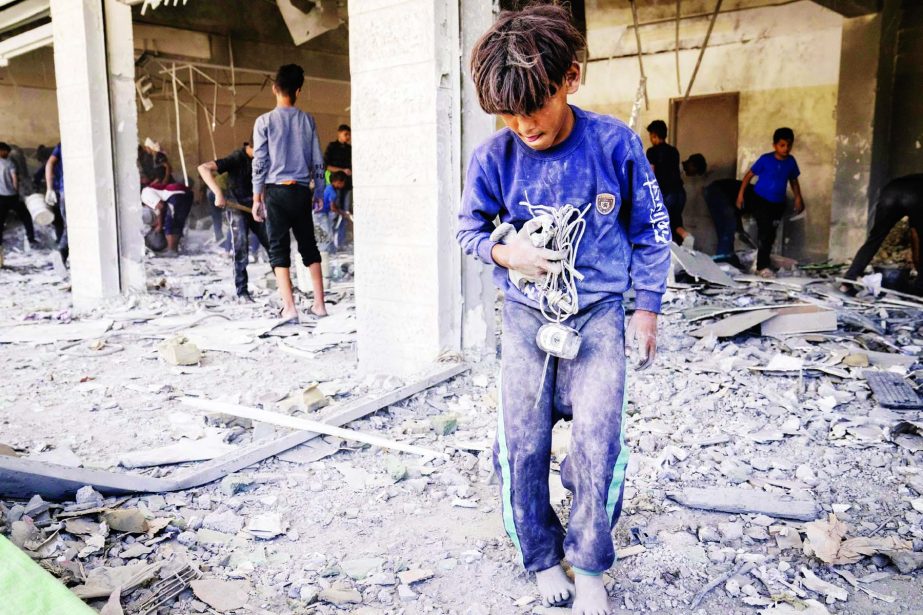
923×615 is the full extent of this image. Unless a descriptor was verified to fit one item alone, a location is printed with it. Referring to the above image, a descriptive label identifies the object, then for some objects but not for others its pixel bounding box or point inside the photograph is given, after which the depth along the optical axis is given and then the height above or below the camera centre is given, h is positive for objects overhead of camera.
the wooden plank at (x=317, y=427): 3.70 -1.21
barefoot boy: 2.22 -0.29
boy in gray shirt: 6.28 +0.16
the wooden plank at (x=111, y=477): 2.96 -1.22
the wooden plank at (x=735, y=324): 5.64 -1.00
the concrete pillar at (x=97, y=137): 7.85 +0.60
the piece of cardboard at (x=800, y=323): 5.63 -0.98
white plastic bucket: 11.05 -0.29
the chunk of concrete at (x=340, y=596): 2.49 -1.36
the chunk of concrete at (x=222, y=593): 2.44 -1.35
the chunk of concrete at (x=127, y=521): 2.87 -1.27
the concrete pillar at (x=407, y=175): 4.50 +0.11
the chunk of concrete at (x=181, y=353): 5.52 -1.20
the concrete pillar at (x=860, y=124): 9.66 +0.94
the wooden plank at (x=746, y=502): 3.01 -1.28
